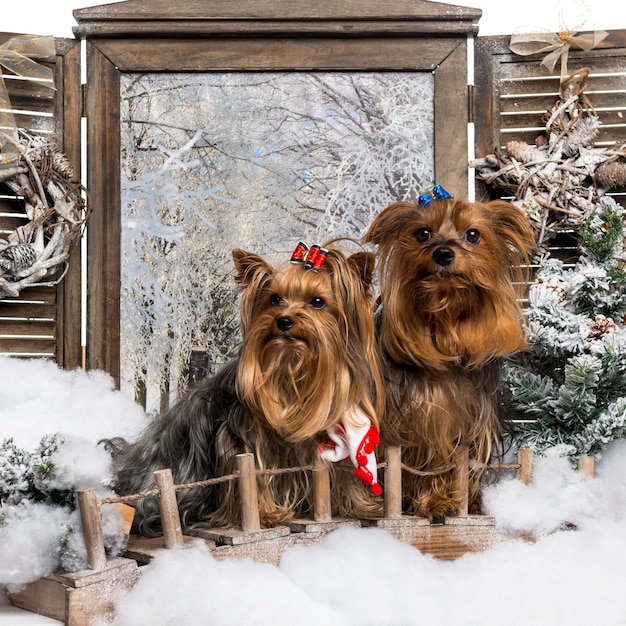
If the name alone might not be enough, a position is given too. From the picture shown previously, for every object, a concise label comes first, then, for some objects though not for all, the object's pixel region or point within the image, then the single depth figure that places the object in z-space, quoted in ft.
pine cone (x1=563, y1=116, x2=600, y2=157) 9.30
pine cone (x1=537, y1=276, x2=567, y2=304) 8.49
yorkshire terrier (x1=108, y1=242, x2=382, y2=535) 6.48
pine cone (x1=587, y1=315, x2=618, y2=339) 8.23
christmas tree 8.09
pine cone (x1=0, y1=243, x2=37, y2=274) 9.09
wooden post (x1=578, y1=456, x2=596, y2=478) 7.72
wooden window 9.52
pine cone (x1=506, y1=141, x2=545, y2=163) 9.30
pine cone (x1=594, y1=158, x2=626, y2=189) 9.14
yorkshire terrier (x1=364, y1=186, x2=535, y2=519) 6.63
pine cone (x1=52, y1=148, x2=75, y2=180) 9.34
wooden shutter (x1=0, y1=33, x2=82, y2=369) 9.55
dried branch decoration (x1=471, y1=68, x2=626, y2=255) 9.18
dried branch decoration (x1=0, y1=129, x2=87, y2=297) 9.17
